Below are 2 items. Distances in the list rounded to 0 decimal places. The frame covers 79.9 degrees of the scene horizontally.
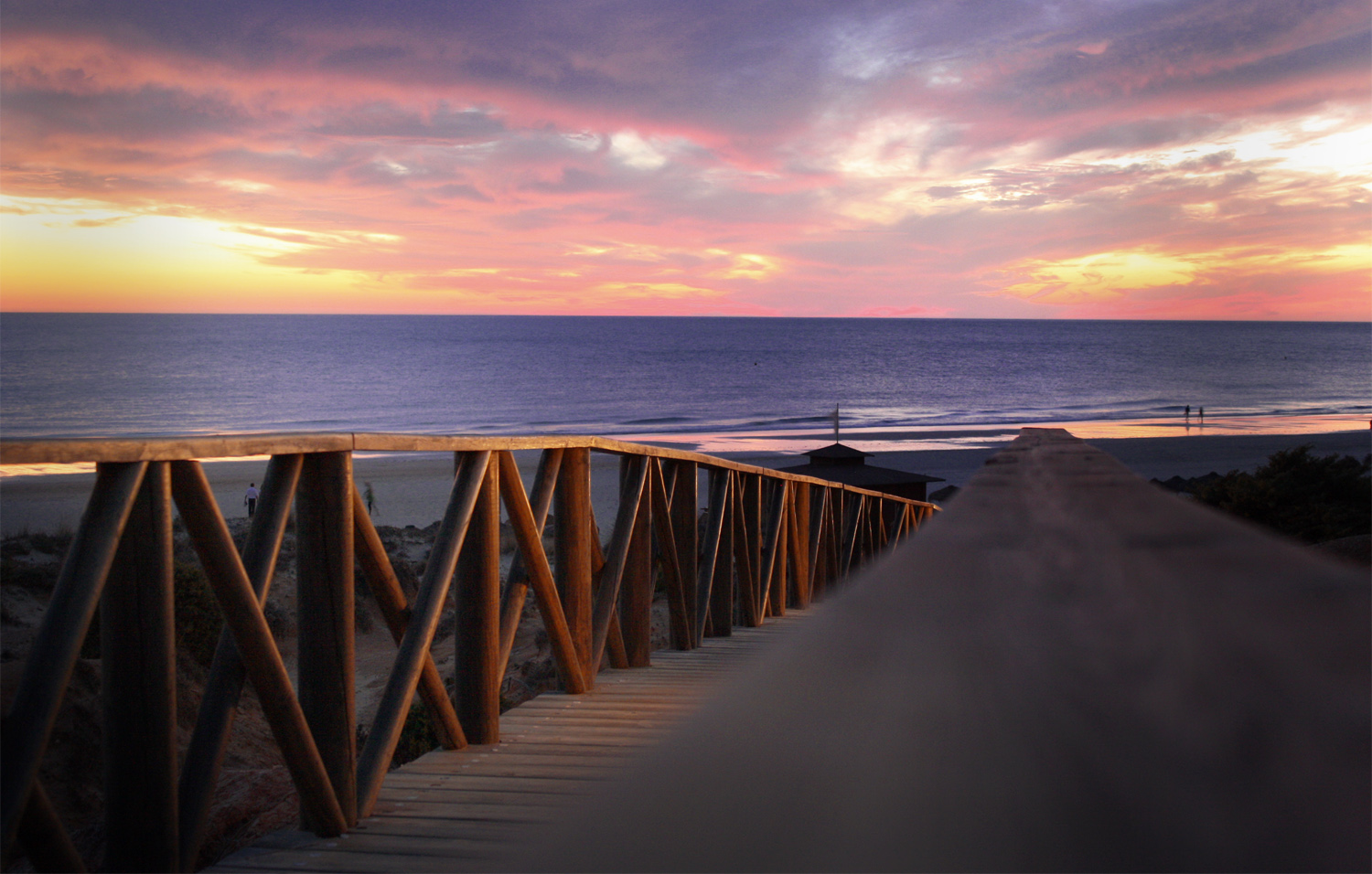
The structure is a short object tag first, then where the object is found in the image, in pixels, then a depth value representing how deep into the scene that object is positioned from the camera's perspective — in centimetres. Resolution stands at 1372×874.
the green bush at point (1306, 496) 1059
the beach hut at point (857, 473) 1623
